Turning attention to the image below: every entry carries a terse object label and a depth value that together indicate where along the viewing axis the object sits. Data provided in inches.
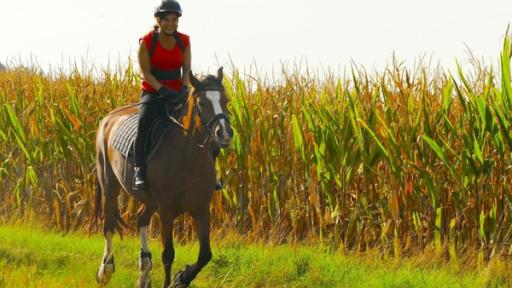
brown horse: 561.6
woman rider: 645.9
